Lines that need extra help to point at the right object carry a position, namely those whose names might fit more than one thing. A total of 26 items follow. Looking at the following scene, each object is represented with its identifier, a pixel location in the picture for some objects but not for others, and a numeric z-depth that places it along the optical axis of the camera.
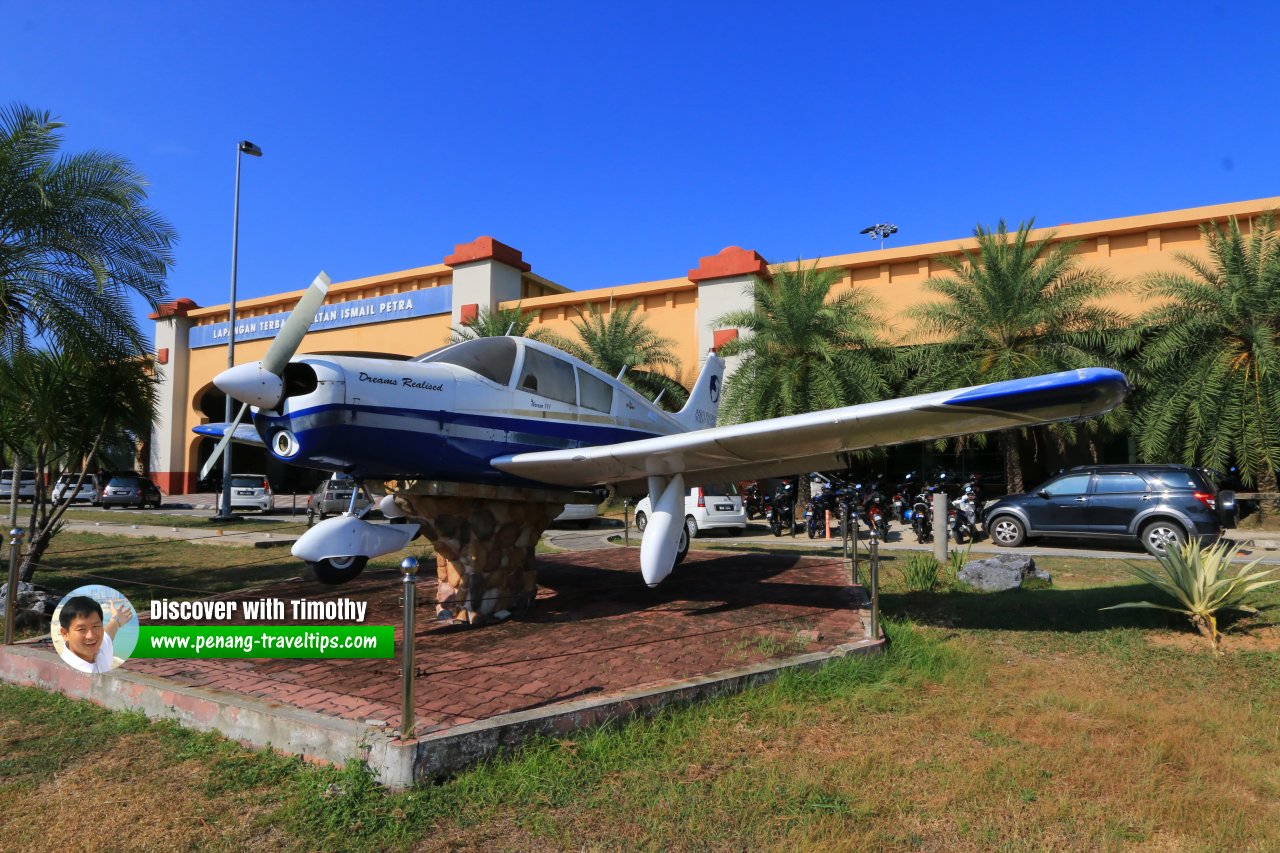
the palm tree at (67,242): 9.17
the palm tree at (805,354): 19.48
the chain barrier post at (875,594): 6.21
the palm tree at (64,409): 8.59
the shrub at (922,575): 9.40
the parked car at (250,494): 26.22
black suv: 12.43
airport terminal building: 19.88
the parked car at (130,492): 28.28
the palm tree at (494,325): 25.00
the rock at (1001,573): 9.33
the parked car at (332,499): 22.41
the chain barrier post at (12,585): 5.73
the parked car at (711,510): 17.73
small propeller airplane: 5.77
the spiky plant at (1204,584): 6.67
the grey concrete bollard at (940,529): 11.48
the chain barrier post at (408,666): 3.70
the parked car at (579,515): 19.17
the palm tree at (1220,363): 16.03
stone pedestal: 6.93
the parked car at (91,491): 28.53
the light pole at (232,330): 21.78
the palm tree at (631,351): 23.62
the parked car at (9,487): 32.72
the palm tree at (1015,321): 17.94
